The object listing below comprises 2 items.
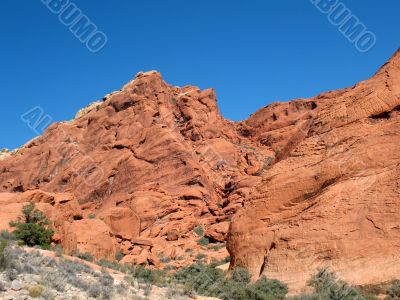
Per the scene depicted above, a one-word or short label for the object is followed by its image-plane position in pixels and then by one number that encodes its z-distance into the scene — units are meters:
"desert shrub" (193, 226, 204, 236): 47.94
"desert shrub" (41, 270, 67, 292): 11.94
